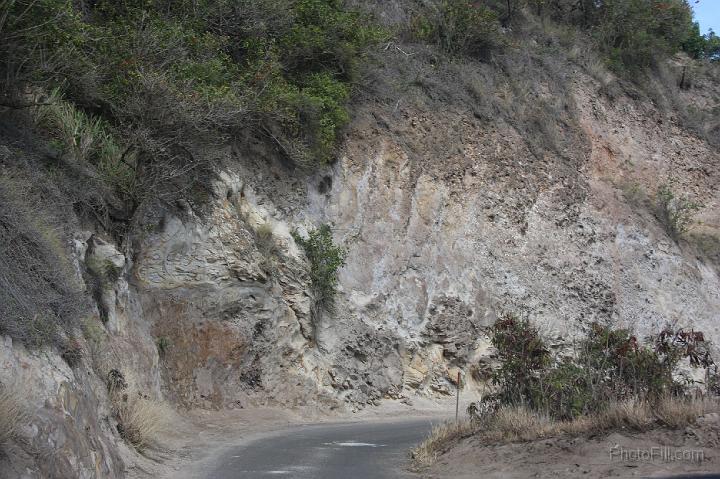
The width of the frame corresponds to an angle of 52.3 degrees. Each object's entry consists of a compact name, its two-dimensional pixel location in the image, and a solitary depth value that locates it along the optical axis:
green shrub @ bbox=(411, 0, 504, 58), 28.73
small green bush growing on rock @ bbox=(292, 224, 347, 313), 19.31
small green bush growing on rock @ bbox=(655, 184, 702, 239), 26.73
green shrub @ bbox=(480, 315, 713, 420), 9.79
